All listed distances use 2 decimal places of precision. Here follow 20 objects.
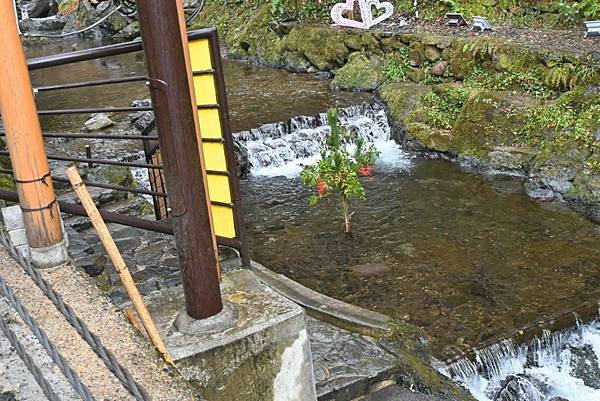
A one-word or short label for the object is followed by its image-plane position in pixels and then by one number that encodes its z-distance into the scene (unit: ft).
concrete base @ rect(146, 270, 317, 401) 9.19
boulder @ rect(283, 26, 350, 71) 48.33
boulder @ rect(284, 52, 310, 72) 51.32
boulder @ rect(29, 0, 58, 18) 98.53
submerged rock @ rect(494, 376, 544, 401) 16.57
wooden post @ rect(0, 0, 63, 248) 10.00
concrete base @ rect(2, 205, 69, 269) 11.02
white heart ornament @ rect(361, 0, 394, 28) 47.35
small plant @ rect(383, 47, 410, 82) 42.39
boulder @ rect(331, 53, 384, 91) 43.96
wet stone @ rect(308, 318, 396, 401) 13.01
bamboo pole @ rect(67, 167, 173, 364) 8.86
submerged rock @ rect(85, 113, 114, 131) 38.67
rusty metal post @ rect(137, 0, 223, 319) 8.61
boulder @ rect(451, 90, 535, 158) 31.94
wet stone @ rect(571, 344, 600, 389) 17.63
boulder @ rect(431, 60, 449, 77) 39.23
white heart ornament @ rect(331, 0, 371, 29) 47.34
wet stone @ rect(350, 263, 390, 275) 22.08
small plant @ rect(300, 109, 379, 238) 23.18
